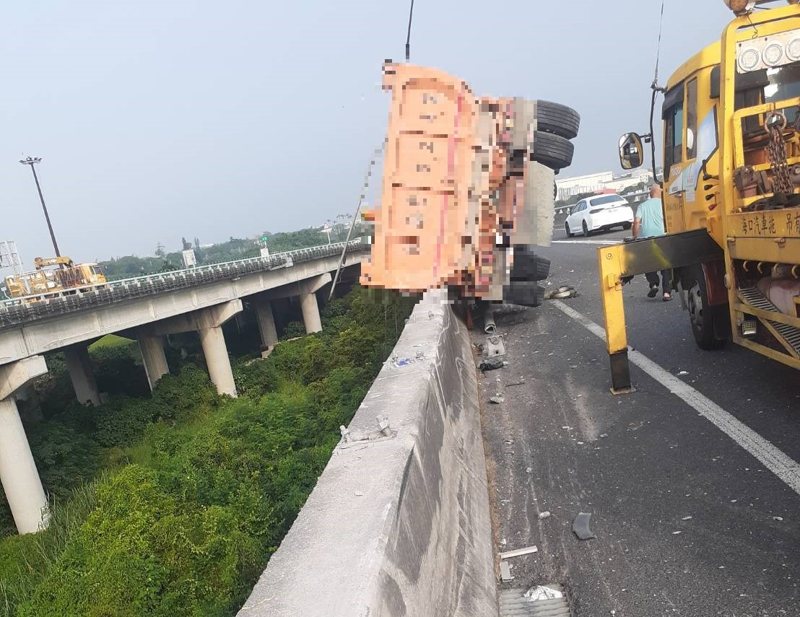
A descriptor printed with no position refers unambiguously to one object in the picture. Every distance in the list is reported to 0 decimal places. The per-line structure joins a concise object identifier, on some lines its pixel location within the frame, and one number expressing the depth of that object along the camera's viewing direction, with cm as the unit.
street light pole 5562
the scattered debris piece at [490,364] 771
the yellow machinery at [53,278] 3594
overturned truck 574
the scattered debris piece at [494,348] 826
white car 2675
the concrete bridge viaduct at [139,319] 2367
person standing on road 948
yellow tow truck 441
